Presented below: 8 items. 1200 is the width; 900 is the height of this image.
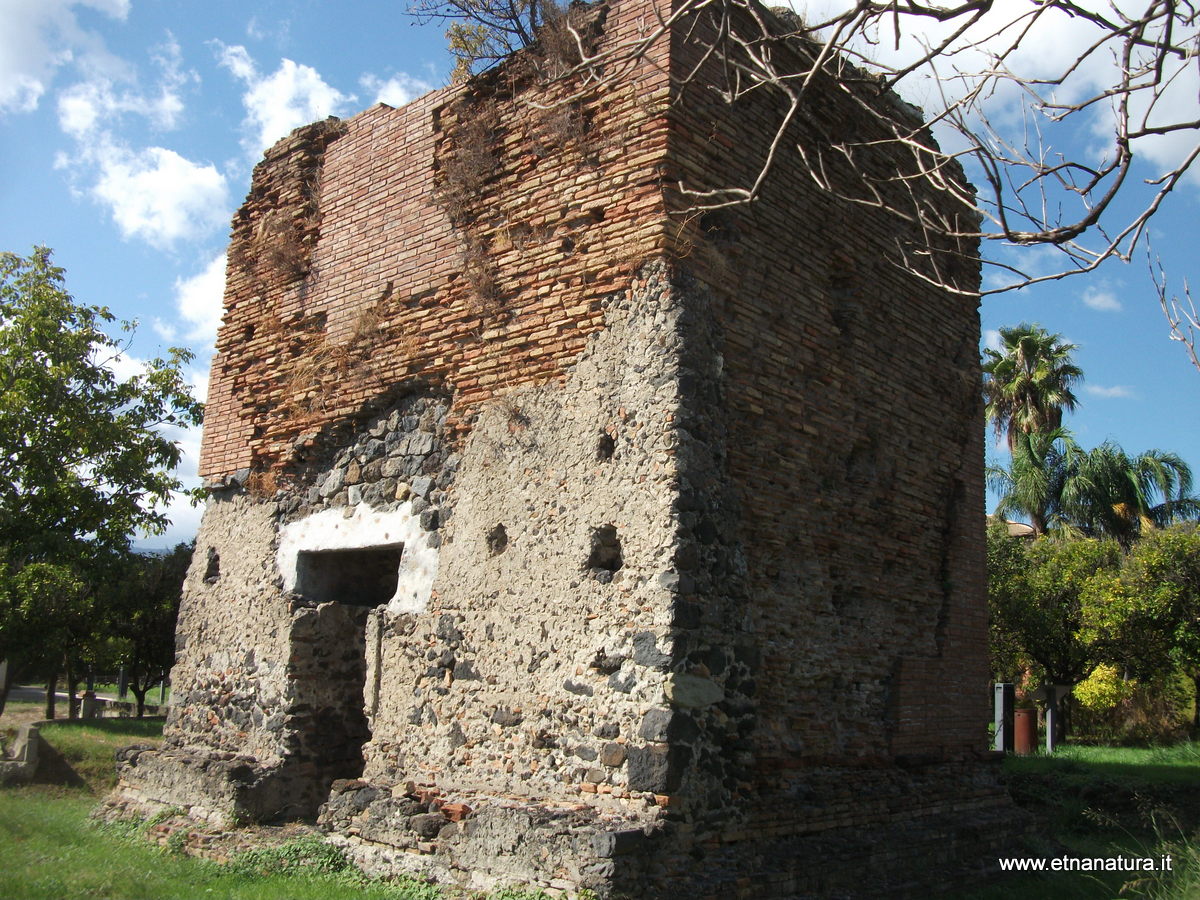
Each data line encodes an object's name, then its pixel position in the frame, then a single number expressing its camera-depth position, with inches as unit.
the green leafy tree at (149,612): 781.9
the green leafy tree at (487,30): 277.6
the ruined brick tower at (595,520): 213.9
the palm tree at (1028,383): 956.6
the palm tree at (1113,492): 901.8
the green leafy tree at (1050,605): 684.1
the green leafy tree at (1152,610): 653.3
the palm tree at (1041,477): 914.1
